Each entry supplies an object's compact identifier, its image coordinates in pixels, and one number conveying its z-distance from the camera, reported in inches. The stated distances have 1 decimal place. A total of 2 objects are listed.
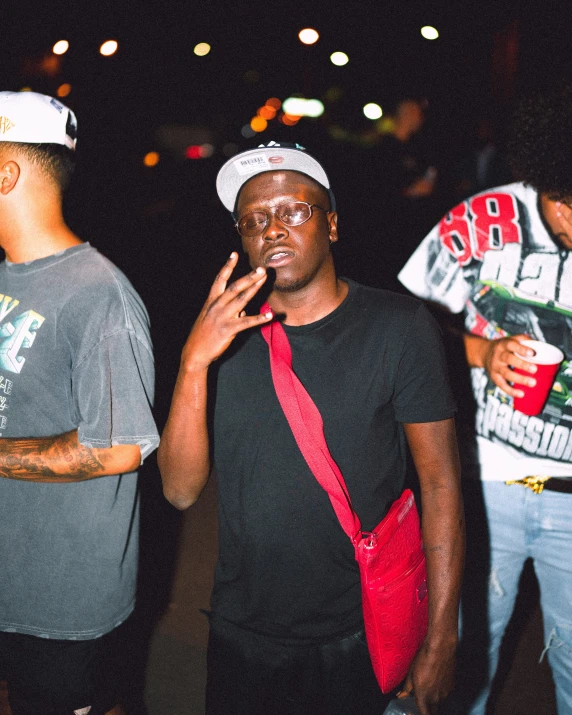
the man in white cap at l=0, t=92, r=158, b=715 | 75.6
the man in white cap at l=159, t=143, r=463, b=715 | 71.1
